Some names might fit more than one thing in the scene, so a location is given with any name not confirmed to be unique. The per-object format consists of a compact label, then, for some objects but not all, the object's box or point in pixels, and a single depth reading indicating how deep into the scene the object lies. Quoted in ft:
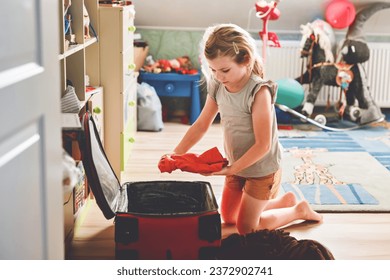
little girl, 6.43
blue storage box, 12.86
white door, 3.16
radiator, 13.60
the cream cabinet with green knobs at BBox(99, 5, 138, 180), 8.47
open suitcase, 5.82
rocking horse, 12.85
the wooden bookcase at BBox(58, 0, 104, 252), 6.62
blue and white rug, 8.29
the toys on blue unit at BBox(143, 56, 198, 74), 12.99
